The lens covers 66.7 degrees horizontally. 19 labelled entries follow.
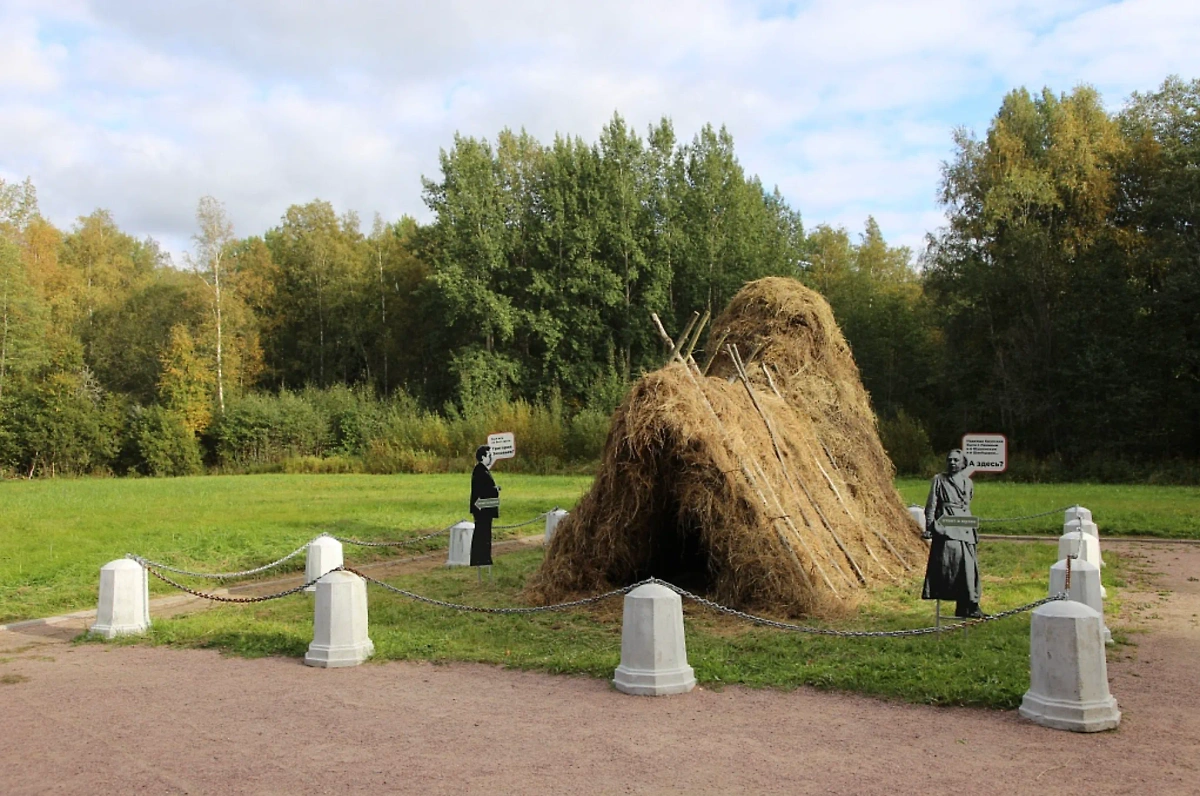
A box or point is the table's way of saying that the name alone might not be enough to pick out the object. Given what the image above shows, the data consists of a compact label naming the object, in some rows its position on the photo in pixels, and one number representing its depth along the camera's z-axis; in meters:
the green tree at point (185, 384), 47.44
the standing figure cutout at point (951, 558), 9.50
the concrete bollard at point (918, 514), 16.18
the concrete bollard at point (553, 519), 16.64
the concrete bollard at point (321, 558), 12.54
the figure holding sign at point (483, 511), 13.02
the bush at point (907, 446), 38.41
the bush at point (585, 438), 40.75
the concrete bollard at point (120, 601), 10.19
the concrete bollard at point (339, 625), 8.64
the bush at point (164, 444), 45.56
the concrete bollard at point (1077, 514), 15.17
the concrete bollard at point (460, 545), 15.49
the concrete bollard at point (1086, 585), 8.80
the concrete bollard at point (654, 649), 7.39
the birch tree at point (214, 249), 46.94
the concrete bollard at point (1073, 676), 6.34
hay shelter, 10.52
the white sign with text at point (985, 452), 12.67
